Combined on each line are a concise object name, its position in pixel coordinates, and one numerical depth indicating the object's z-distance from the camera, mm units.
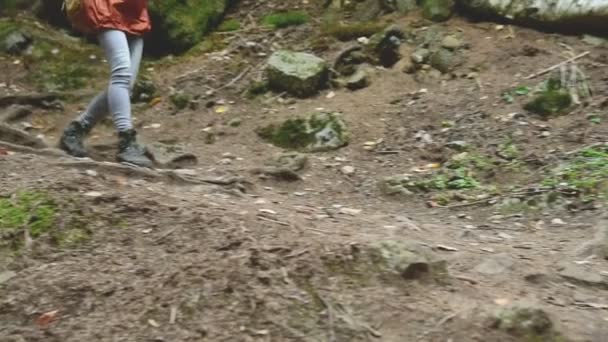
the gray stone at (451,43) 6656
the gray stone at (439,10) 7152
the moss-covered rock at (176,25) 7836
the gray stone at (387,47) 6801
